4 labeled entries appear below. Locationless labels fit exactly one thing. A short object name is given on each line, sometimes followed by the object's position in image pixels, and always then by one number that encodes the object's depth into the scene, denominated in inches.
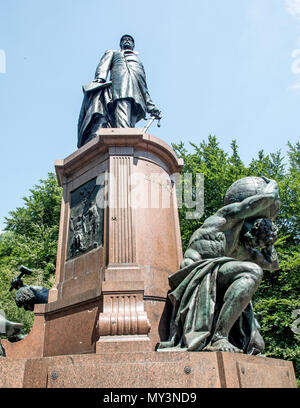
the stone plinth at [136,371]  131.6
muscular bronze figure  161.9
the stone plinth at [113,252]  172.9
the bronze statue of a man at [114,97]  279.0
